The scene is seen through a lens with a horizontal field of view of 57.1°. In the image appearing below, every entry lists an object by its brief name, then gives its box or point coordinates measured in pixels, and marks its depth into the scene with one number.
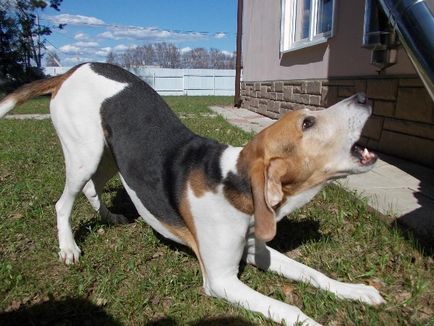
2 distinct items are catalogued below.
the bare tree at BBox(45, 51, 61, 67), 35.11
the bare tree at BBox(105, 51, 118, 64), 41.79
